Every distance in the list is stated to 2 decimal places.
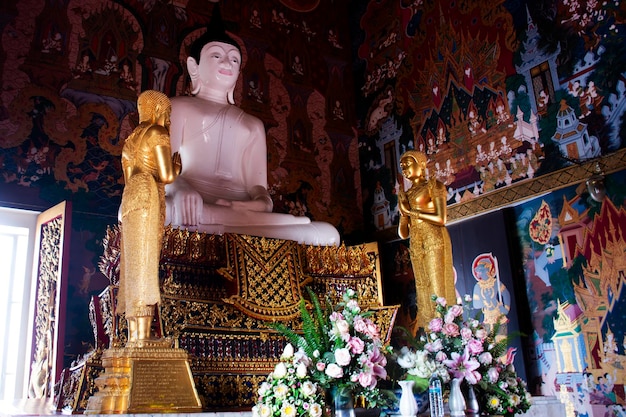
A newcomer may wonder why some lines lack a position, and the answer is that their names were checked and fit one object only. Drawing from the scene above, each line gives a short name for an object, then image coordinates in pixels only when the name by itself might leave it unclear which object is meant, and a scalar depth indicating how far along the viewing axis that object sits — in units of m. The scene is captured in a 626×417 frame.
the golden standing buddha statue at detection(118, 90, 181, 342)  3.25
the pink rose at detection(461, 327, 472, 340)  3.53
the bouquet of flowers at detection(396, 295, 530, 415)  3.34
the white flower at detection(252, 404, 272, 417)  2.71
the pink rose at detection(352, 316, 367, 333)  2.95
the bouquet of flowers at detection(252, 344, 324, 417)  2.69
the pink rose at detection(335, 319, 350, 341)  2.90
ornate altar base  3.61
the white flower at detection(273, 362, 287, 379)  2.77
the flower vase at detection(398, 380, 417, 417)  3.10
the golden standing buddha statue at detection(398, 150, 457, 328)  4.71
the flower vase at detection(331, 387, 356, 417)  2.83
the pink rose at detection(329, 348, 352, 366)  2.80
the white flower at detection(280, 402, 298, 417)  2.66
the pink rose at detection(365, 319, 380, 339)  2.97
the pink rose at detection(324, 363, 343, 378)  2.79
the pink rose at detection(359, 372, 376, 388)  2.82
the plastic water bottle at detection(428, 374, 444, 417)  3.13
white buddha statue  4.44
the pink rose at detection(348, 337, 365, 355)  2.85
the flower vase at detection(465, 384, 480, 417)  3.45
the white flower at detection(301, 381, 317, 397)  2.70
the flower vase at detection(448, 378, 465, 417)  3.30
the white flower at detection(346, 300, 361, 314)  3.03
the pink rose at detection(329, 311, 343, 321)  2.99
